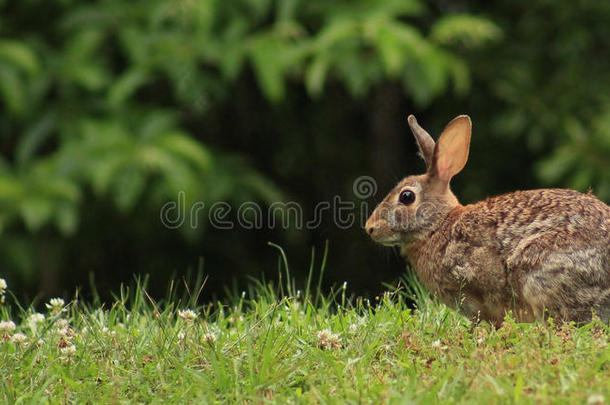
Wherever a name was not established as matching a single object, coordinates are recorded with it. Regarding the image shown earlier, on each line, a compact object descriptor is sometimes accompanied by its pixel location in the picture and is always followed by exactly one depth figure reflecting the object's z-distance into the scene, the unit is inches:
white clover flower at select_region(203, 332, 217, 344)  332.2
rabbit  352.2
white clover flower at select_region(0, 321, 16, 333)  358.3
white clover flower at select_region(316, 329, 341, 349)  338.3
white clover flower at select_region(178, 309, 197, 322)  359.9
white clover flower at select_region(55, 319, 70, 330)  370.3
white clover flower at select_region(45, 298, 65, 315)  375.6
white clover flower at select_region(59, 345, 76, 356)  339.9
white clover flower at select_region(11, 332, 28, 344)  356.2
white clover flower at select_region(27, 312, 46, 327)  389.1
